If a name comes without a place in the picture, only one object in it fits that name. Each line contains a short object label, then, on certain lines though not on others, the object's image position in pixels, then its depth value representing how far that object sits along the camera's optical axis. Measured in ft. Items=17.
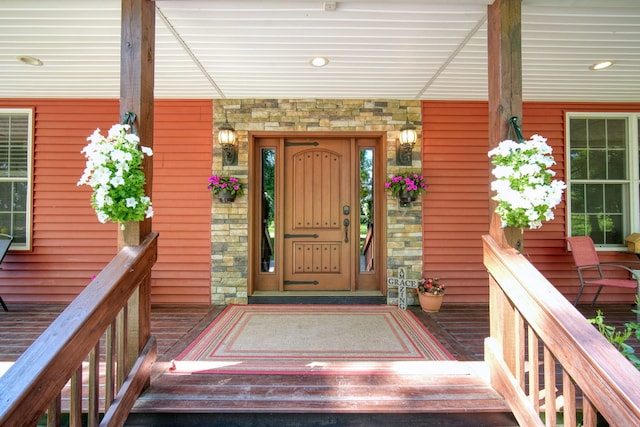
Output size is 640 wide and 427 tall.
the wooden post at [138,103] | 5.73
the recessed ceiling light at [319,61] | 9.61
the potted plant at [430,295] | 11.75
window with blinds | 12.82
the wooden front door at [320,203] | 13.14
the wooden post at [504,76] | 6.00
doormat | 6.93
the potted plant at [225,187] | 12.16
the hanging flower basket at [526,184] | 5.15
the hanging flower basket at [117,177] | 5.06
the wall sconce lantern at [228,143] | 12.10
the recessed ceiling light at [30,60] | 9.70
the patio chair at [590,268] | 11.48
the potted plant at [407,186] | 12.09
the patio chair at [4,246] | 11.57
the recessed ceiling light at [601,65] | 9.99
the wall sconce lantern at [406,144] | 12.12
